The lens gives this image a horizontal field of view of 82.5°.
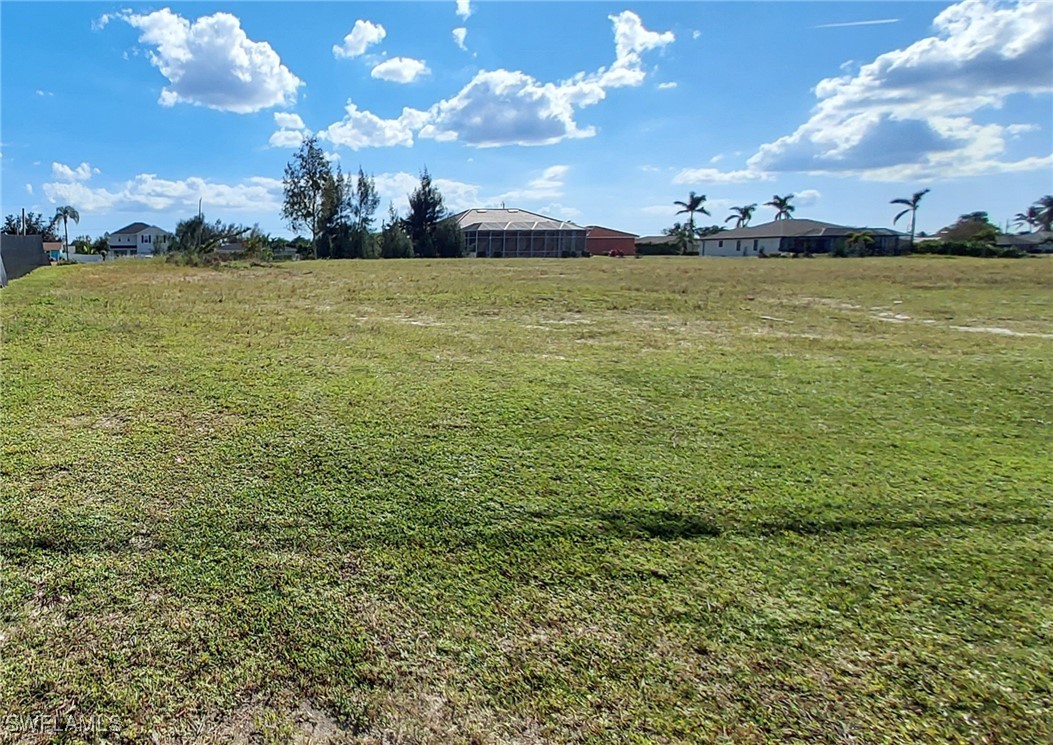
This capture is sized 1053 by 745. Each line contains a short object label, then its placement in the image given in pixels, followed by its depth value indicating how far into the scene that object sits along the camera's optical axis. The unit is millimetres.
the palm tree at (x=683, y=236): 50094
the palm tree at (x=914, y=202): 51344
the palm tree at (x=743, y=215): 67438
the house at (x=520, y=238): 44000
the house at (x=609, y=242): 49566
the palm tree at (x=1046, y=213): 69688
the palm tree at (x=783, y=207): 61334
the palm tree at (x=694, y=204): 57375
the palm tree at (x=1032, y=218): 73875
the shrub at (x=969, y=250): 35250
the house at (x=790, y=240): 45375
